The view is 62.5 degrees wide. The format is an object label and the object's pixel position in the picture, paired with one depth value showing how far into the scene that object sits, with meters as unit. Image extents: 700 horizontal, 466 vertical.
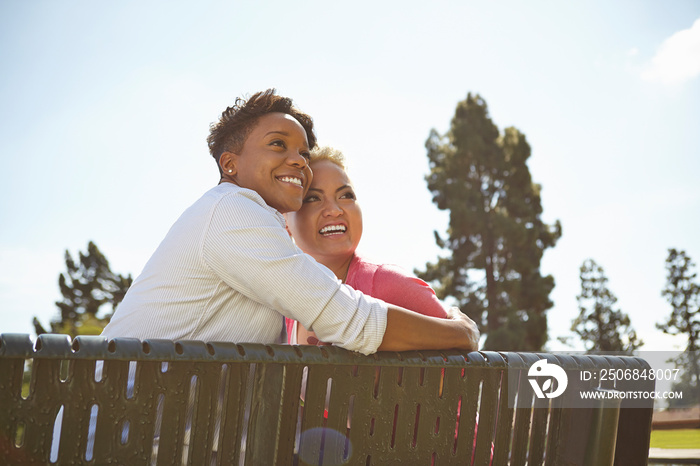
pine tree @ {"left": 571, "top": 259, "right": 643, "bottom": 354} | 27.21
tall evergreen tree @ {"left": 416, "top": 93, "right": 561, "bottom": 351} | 21.83
